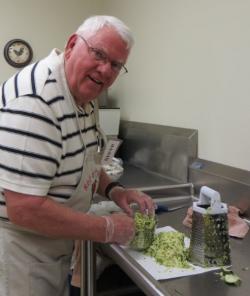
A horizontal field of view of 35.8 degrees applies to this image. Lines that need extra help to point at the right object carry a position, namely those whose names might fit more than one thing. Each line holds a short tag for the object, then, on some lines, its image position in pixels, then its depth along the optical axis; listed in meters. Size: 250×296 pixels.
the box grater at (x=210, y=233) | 0.91
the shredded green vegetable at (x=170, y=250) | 0.94
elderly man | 0.87
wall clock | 2.45
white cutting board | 0.89
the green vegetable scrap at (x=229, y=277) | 0.86
